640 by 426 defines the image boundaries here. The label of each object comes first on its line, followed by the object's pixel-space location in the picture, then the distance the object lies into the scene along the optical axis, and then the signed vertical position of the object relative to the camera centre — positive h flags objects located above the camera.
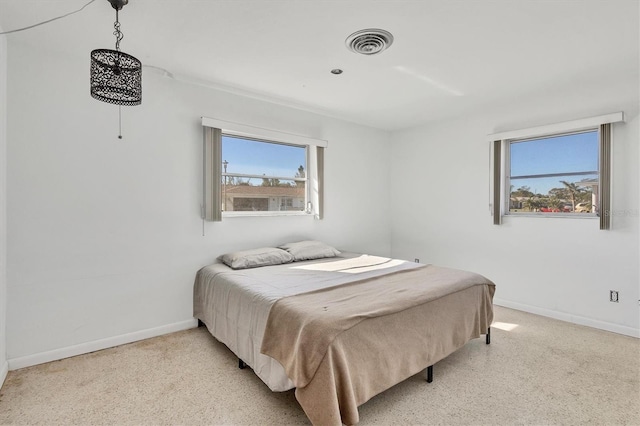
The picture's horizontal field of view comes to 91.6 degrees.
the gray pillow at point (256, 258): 2.99 -0.48
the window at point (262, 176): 3.43 +0.40
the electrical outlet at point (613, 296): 3.01 -0.84
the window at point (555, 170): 3.02 +0.43
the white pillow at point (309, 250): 3.44 -0.46
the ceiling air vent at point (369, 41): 2.19 +1.24
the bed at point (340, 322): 1.61 -0.73
